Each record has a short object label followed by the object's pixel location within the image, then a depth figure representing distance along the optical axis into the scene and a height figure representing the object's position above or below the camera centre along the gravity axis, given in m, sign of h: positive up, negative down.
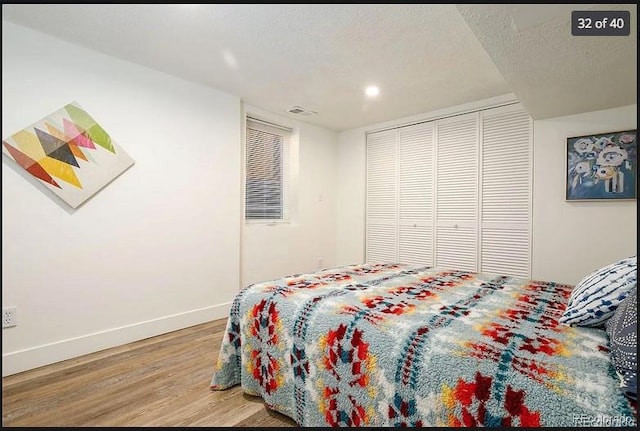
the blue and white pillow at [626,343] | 0.89 -0.40
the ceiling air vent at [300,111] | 3.75 +1.18
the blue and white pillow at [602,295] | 1.22 -0.33
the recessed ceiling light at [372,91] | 3.11 +1.18
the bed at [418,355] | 0.97 -0.53
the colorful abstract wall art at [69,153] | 2.20 +0.40
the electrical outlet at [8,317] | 2.13 -0.72
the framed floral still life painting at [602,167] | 2.69 +0.39
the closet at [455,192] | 3.30 +0.21
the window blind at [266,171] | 3.85 +0.49
